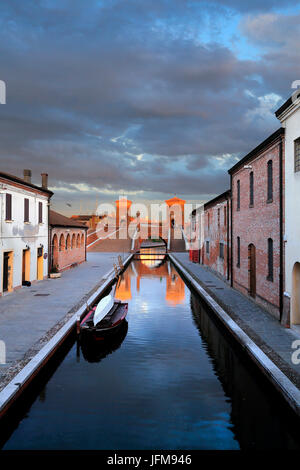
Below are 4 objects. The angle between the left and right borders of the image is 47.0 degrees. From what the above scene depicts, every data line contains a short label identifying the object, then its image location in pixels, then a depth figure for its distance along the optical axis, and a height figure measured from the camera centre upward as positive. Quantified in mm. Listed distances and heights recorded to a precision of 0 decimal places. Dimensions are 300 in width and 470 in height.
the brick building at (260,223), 14688 +871
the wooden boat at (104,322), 13188 -3341
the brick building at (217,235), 25750 +431
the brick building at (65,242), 29917 -219
